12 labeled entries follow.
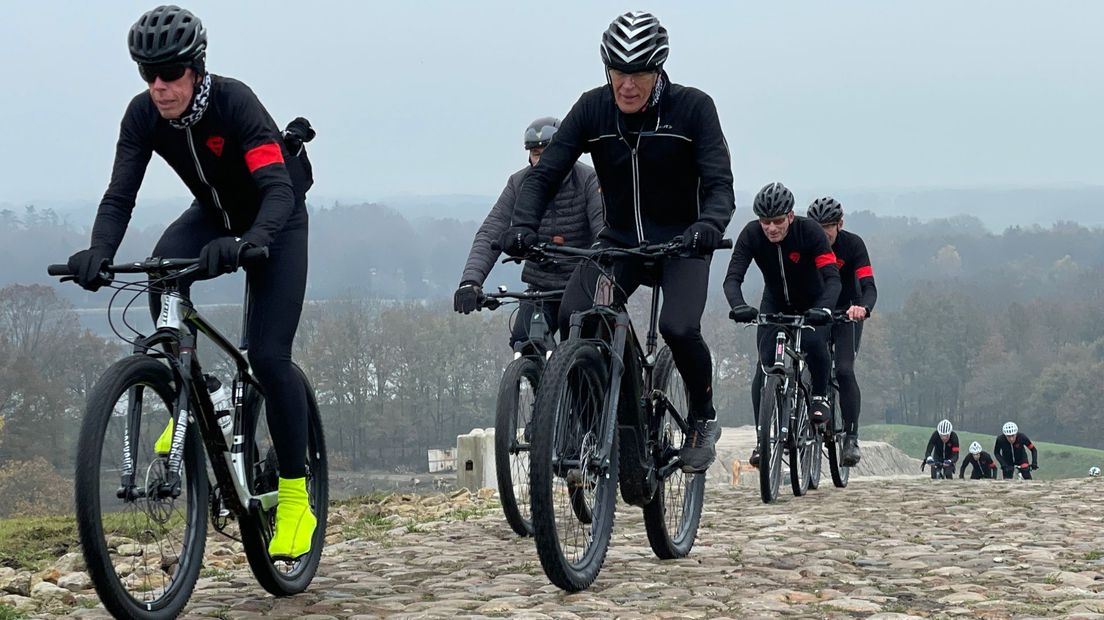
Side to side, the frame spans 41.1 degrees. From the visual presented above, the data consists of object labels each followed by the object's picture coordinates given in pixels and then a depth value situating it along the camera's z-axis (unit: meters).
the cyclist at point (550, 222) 9.63
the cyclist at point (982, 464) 28.72
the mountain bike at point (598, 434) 5.86
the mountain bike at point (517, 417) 8.69
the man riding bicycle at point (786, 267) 11.79
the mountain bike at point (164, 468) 4.86
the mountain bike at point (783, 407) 11.71
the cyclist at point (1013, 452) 27.05
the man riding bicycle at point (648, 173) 6.49
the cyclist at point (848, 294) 14.04
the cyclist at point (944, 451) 27.22
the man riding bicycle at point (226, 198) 5.40
